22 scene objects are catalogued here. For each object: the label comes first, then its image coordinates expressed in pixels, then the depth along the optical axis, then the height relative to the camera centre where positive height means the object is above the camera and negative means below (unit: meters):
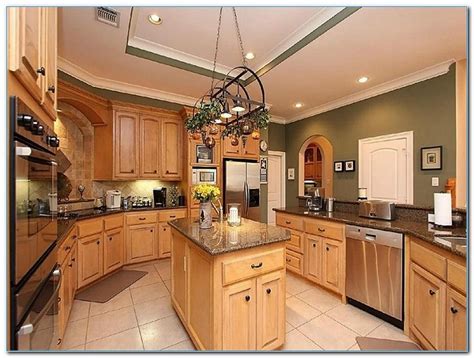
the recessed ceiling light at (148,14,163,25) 2.33 +1.62
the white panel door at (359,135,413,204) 3.62 +0.15
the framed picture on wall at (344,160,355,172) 4.34 +0.22
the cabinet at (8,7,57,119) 0.89 +0.58
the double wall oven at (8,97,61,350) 0.90 -0.26
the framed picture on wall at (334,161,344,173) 4.52 +0.22
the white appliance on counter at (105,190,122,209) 3.54 -0.33
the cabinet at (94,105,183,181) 3.56 +0.52
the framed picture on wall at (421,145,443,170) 3.22 +0.27
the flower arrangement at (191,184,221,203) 2.01 -0.14
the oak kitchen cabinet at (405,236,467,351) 1.41 -0.83
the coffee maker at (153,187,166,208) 4.00 -0.32
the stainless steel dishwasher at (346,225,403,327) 2.05 -0.90
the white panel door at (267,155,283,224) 5.67 -0.17
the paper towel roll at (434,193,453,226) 2.02 -0.29
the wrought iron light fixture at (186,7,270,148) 1.91 +0.51
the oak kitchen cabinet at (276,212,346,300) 2.54 -0.88
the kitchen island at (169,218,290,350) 1.47 -0.76
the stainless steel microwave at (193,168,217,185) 3.93 +0.02
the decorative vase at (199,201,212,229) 2.04 -0.33
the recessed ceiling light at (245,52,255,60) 3.00 +1.60
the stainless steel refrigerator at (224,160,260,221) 4.21 -0.16
